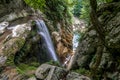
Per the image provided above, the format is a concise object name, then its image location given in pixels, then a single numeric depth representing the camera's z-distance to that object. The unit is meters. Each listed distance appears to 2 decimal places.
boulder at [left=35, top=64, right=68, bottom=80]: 2.98
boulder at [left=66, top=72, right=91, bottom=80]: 2.74
